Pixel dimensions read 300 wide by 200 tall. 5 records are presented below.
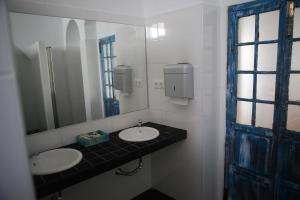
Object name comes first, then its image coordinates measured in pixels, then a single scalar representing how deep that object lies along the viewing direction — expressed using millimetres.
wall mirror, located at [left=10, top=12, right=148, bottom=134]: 1568
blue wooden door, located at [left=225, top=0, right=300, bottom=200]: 1541
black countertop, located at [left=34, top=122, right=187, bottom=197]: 1253
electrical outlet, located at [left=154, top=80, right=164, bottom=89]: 2221
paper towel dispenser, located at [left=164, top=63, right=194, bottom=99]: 1836
